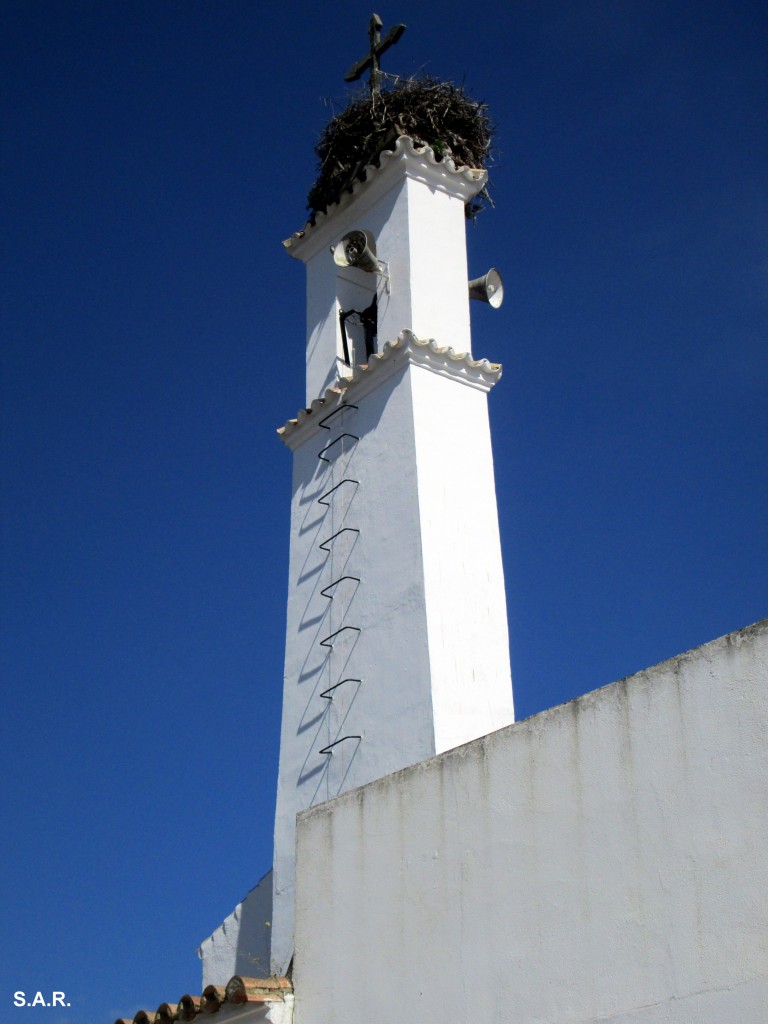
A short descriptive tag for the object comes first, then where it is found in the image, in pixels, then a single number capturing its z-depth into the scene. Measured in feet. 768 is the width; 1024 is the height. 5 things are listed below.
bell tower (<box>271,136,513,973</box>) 36.58
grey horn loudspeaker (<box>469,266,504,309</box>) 47.26
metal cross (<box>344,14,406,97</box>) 52.54
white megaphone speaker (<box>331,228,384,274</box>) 44.75
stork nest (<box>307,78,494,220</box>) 47.96
